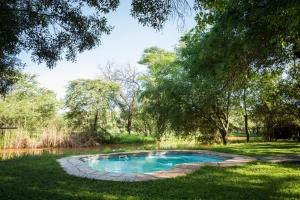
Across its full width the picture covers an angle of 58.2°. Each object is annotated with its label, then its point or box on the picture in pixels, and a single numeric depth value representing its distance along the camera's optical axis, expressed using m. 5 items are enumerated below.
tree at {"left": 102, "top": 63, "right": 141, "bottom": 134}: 36.12
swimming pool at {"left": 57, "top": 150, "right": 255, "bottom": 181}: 7.65
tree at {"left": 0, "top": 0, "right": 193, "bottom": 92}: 5.44
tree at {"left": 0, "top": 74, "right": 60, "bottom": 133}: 24.19
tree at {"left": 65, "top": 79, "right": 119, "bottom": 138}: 28.41
